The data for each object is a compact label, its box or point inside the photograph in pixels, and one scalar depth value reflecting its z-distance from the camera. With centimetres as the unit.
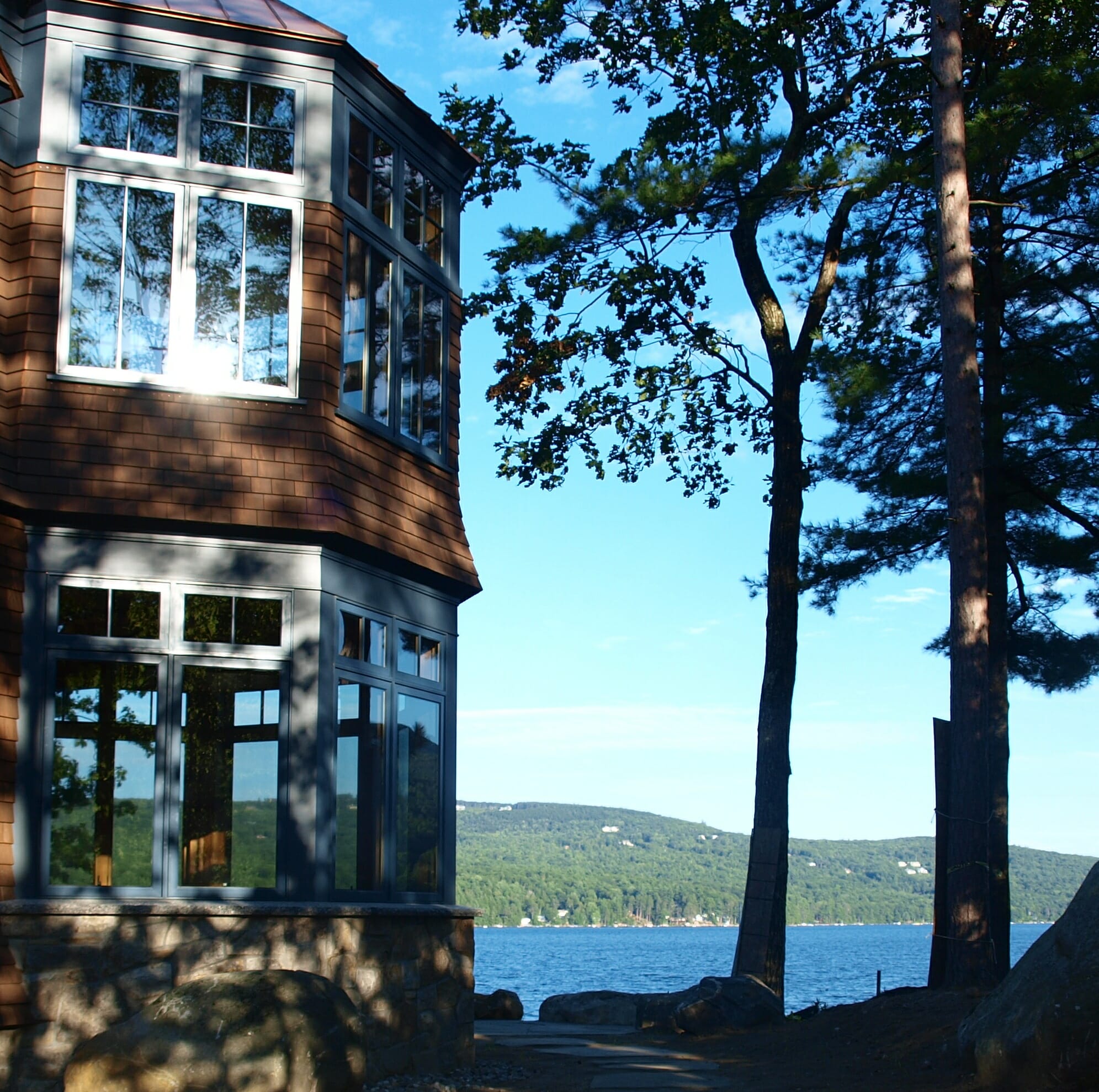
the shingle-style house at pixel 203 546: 863
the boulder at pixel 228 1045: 714
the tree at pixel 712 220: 1566
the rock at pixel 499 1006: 1570
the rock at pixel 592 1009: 1448
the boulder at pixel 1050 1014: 703
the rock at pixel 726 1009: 1283
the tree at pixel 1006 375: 1530
